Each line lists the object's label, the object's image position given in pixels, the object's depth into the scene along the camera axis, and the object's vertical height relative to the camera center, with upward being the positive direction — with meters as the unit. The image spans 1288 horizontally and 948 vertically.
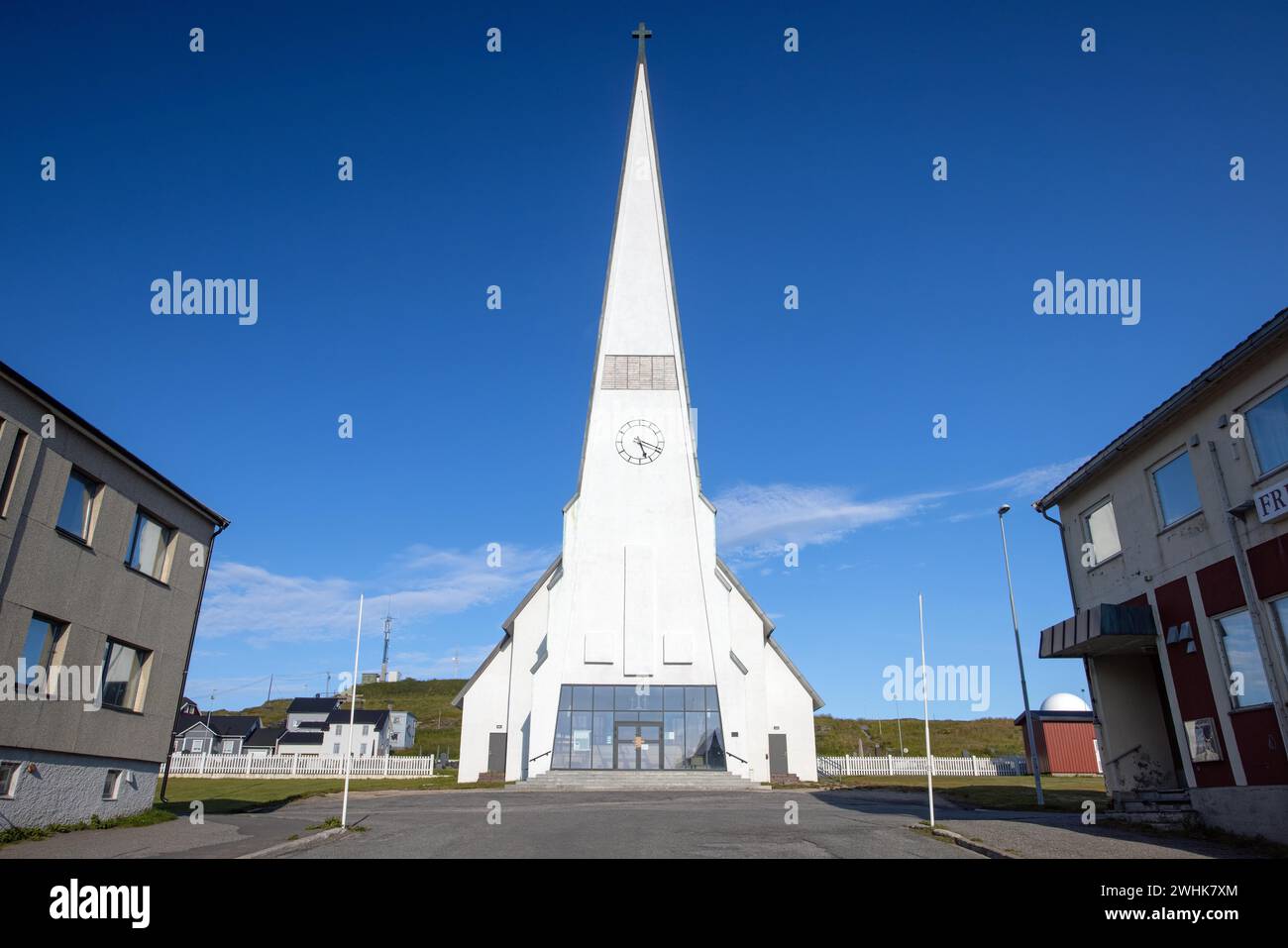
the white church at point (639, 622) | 40.47 +6.61
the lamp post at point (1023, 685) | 25.08 +2.11
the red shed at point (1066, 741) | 48.72 +0.87
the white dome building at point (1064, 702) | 55.94 +3.39
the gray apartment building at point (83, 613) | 15.21 +2.92
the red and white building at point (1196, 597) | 14.59 +2.94
